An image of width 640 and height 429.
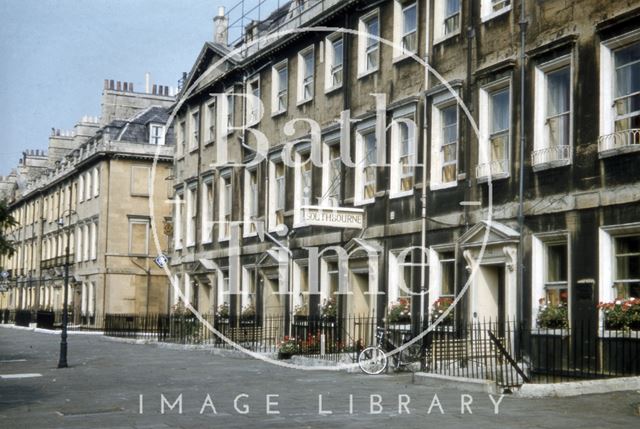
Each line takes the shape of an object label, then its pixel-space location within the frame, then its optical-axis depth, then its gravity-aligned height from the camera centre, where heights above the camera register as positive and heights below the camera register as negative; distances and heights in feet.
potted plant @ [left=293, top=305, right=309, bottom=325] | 98.07 -1.75
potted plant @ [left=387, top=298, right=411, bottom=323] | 80.23 -1.22
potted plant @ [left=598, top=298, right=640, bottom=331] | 56.65 -0.96
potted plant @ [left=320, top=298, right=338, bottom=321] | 91.66 -1.14
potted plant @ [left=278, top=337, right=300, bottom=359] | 85.76 -4.62
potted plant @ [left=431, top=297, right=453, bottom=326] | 74.38 -0.97
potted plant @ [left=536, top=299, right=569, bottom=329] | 62.95 -1.22
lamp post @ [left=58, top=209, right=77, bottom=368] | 80.94 -4.39
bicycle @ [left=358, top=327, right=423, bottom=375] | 70.08 -4.34
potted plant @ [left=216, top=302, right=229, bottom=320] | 116.79 -1.72
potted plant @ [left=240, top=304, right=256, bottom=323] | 110.52 -1.97
